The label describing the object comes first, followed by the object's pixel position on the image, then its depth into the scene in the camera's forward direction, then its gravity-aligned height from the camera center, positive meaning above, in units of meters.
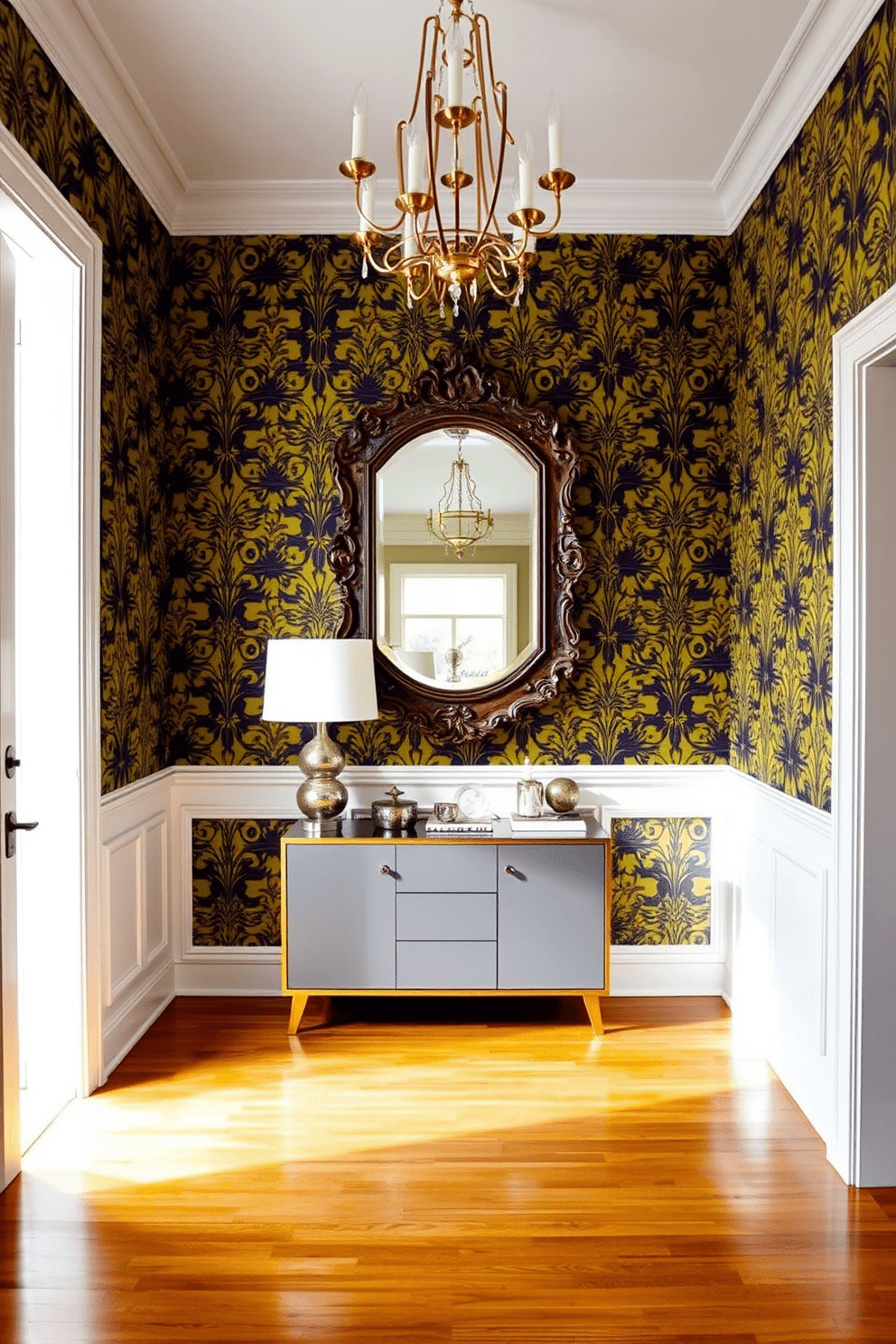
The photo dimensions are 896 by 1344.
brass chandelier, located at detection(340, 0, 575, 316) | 1.99 +0.98
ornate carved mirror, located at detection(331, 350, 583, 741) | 3.80 +0.42
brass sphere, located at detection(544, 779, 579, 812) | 3.70 -0.48
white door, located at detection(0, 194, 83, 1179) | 2.93 -0.05
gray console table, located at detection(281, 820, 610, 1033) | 3.44 -0.85
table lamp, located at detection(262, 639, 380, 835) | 3.42 -0.07
